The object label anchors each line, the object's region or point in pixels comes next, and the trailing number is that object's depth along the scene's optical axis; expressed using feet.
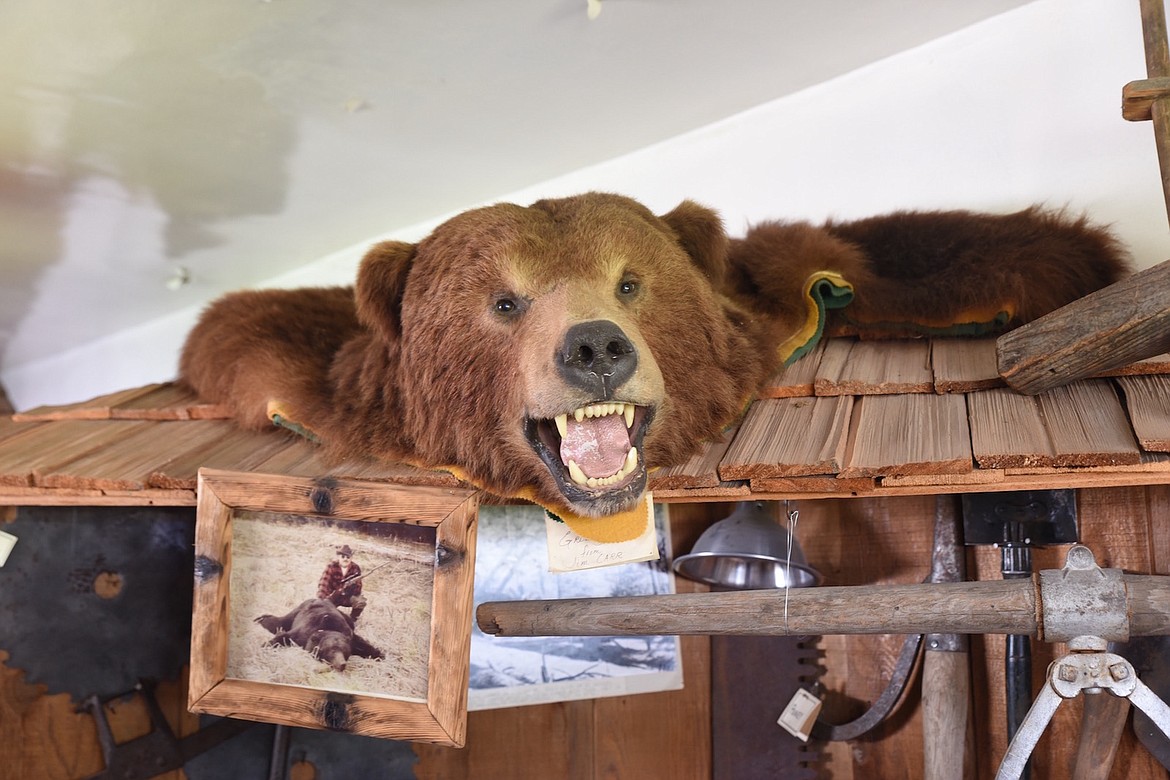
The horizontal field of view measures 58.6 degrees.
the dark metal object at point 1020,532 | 5.10
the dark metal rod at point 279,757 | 6.70
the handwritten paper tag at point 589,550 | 4.76
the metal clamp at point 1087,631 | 4.00
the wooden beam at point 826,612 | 4.06
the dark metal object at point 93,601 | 6.41
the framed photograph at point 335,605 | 4.86
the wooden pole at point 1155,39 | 4.26
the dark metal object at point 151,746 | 6.44
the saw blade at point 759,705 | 6.18
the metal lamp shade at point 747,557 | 5.39
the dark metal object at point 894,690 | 5.79
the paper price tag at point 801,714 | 6.07
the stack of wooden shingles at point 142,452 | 5.37
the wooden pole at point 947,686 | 5.26
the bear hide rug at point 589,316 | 4.41
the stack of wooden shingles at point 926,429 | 4.11
